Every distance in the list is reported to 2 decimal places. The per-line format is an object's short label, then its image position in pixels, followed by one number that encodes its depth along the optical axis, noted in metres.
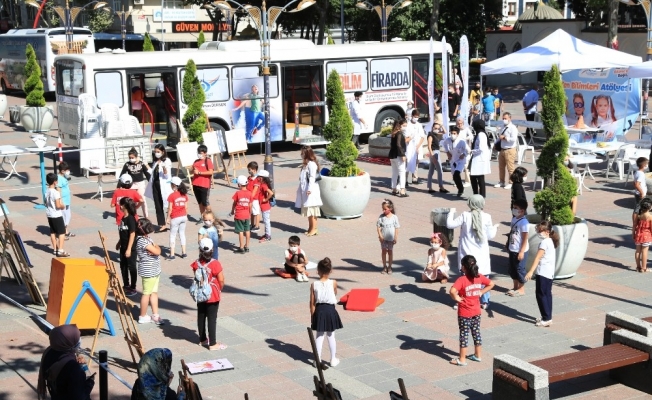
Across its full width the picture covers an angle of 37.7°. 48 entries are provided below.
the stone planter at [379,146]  24.62
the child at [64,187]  16.03
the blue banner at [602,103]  24.73
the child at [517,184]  15.32
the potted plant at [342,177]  17.89
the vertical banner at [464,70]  24.17
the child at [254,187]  16.15
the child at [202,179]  17.56
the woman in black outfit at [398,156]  19.64
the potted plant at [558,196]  13.72
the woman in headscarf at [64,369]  7.20
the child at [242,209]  15.44
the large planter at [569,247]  13.77
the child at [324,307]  10.44
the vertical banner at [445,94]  23.98
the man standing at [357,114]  25.91
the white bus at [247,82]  24.42
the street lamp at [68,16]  36.47
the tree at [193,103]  22.47
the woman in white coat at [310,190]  16.70
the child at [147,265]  11.84
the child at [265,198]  16.20
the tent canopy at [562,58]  24.55
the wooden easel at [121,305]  10.08
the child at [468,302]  10.60
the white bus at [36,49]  42.47
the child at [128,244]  12.83
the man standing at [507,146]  20.39
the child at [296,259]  14.18
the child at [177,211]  14.96
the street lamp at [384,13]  33.16
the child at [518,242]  12.98
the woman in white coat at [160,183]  17.25
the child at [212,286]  11.00
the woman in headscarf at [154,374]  6.83
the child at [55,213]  15.09
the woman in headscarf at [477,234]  12.80
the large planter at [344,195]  17.88
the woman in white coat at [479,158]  18.61
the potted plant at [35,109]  31.36
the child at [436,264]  13.88
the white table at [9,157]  19.58
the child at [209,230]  13.07
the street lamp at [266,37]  20.16
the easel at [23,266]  12.94
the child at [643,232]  14.16
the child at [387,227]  14.11
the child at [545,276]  11.89
